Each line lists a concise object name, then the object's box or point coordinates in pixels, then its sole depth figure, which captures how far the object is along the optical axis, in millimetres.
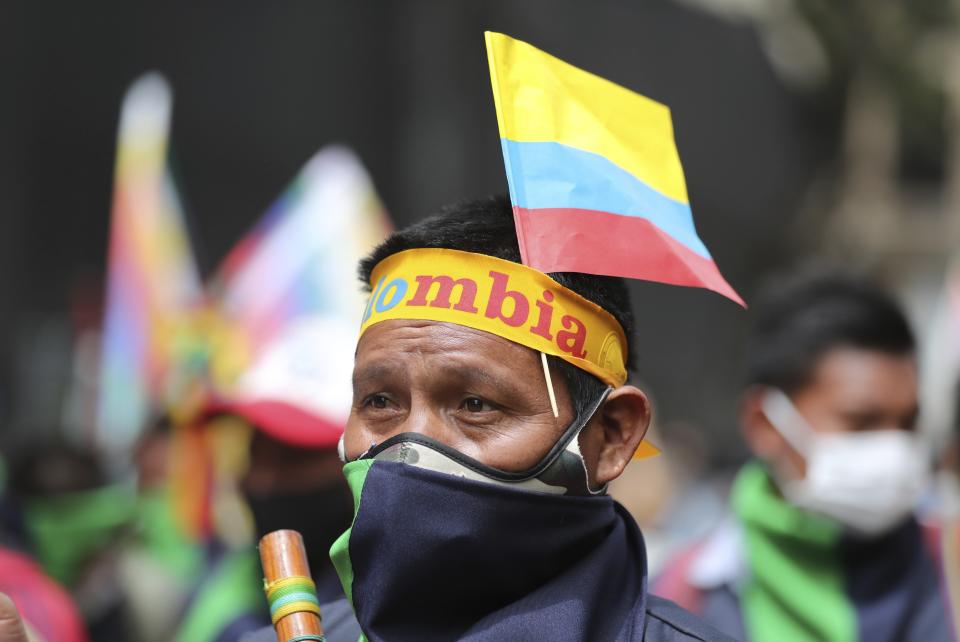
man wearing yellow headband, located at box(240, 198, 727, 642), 3979
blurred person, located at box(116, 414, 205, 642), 10398
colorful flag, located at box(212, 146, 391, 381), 9445
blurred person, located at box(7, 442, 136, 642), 10156
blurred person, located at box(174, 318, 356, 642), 7344
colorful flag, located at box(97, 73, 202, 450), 10594
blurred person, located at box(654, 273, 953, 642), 6789
